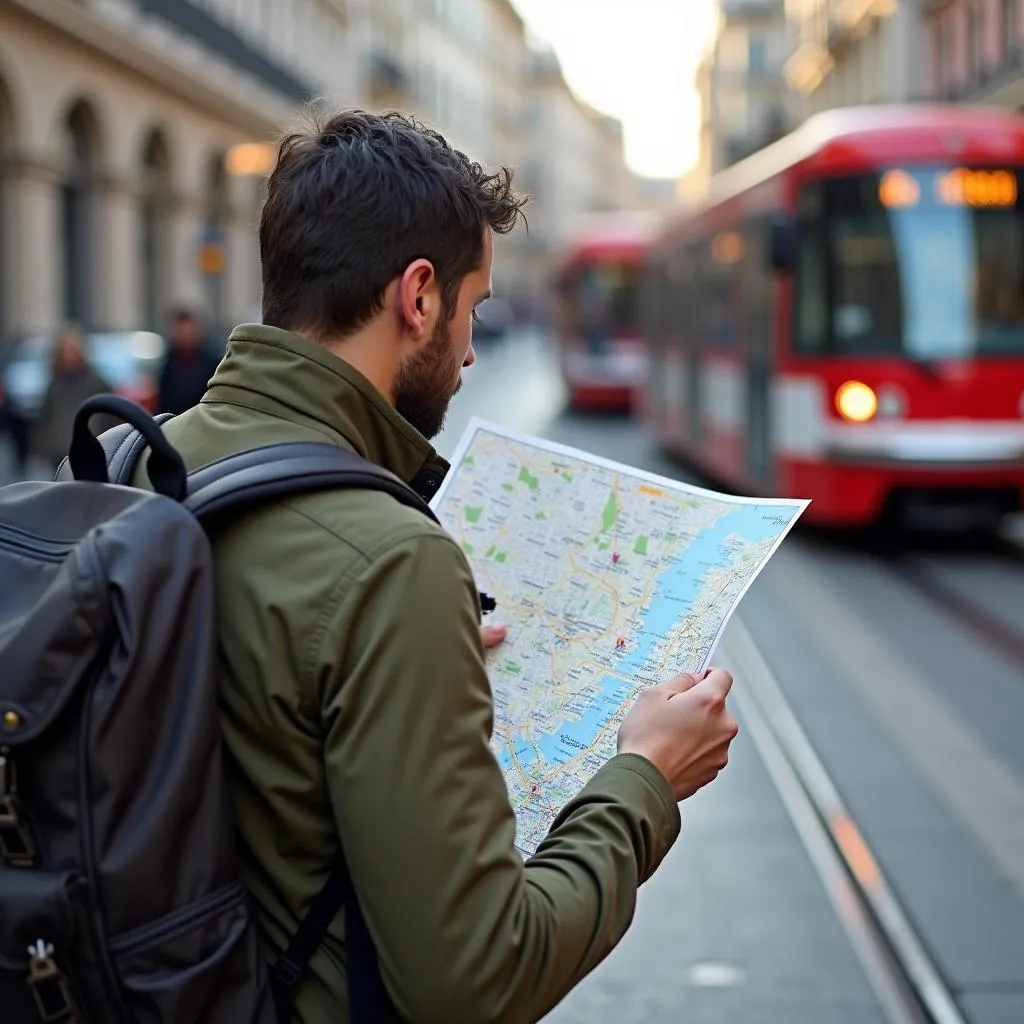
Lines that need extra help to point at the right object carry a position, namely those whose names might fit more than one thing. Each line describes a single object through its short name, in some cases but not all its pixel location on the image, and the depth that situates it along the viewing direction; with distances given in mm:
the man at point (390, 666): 1516
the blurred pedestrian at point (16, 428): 16969
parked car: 19172
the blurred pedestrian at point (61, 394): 13281
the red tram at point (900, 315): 12375
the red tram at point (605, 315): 29719
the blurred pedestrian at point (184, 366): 12992
